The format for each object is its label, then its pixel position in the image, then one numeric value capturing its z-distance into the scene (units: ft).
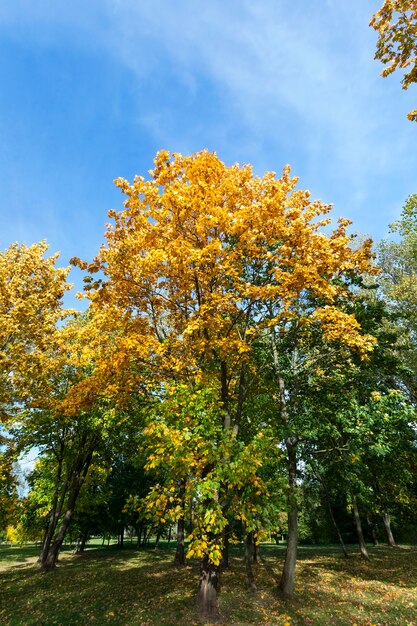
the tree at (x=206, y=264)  31.60
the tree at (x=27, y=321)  38.33
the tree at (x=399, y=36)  20.77
